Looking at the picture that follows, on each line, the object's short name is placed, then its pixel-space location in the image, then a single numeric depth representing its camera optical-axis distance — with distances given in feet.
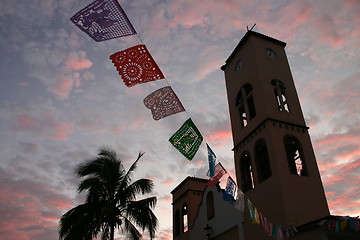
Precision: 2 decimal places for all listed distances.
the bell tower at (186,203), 61.26
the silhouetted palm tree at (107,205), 45.37
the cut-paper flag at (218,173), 35.12
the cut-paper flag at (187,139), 34.88
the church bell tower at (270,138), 35.42
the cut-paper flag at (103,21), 24.67
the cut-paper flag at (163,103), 33.01
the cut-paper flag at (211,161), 35.42
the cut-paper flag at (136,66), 28.91
